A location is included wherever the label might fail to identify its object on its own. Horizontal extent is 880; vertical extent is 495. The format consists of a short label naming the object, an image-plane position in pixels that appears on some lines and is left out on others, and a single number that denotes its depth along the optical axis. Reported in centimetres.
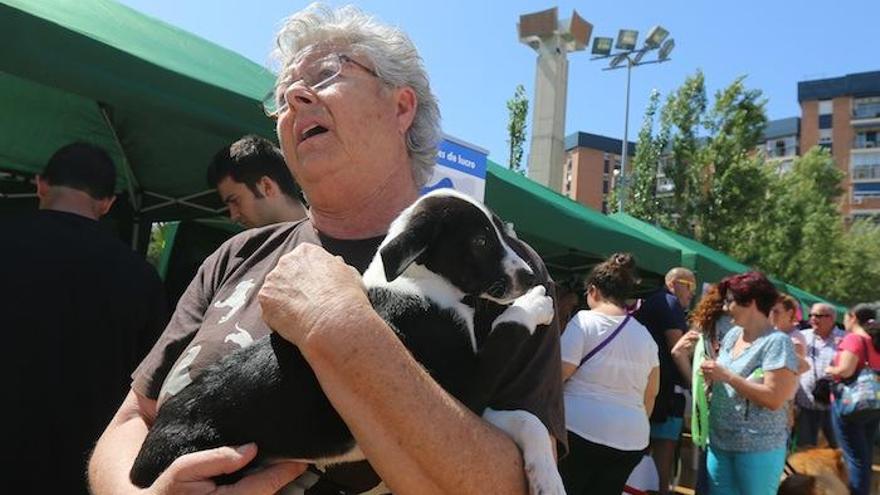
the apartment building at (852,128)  7825
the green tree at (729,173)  2136
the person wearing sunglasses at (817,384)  826
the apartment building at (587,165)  8731
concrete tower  1670
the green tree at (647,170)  2398
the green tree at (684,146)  2208
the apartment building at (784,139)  8531
